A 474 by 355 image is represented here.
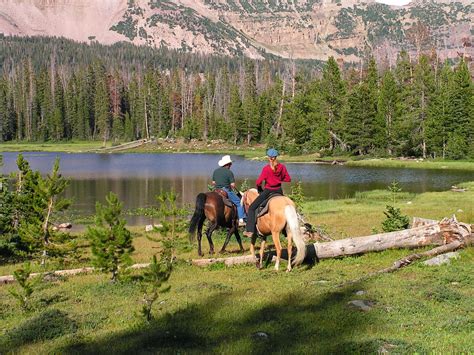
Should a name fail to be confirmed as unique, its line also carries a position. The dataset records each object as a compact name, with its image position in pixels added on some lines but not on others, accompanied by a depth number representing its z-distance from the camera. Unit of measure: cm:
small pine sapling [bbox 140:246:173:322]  1005
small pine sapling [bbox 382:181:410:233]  1919
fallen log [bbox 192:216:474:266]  1598
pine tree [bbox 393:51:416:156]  8075
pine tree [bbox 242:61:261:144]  11706
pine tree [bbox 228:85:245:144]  11788
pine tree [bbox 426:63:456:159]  7581
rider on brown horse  1872
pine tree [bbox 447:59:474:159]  7288
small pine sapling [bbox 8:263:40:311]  1163
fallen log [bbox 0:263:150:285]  1556
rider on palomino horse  1516
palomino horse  1423
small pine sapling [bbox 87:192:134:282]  1371
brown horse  1842
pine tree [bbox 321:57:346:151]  9156
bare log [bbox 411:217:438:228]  1836
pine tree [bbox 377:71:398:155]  8394
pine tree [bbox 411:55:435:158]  7950
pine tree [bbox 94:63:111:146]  14450
